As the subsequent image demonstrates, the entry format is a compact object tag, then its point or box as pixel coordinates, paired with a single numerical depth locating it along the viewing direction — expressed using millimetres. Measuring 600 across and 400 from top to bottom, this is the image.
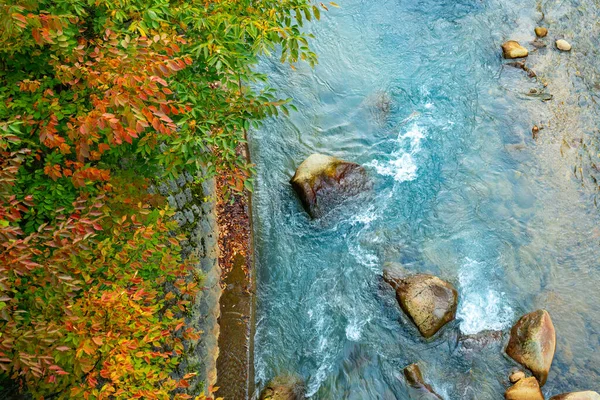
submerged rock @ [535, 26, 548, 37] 13531
